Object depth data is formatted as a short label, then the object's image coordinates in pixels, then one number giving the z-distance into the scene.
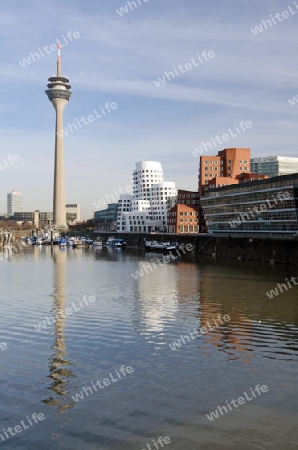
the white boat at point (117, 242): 167.94
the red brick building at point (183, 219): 157.00
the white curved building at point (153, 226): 198.25
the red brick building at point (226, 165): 162.27
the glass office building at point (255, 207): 89.69
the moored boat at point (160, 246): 131.62
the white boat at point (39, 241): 191.25
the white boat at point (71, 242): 173.21
